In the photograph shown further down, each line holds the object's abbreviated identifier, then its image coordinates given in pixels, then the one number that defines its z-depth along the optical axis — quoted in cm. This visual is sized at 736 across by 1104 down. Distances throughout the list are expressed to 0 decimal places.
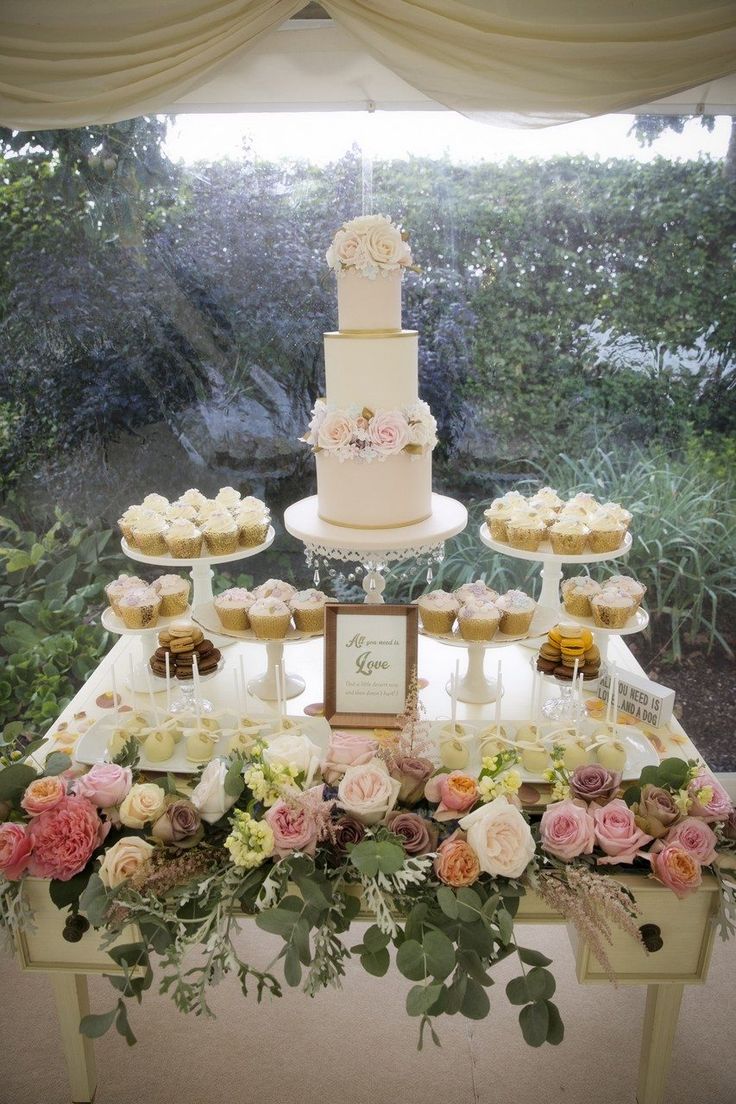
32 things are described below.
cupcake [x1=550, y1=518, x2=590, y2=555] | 252
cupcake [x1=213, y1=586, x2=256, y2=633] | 232
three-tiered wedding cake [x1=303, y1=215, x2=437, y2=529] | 217
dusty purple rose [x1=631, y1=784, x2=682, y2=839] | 169
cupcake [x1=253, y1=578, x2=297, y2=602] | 240
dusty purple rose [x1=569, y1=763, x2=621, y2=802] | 175
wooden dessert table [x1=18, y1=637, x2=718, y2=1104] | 168
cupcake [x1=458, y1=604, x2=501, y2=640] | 224
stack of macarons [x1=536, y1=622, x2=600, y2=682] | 226
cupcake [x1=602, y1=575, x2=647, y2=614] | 246
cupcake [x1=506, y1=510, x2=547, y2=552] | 258
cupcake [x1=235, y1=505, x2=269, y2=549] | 257
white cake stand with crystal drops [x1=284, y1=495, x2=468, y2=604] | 221
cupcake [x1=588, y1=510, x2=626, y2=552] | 253
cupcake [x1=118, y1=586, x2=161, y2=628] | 238
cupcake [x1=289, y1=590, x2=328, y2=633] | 231
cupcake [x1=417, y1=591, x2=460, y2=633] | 230
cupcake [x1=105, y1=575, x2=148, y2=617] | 246
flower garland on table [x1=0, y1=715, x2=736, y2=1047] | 151
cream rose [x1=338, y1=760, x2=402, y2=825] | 169
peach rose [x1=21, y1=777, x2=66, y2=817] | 171
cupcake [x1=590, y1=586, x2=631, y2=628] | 239
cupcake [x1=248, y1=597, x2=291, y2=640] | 227
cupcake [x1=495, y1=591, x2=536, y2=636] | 228
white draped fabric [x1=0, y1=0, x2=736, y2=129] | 236
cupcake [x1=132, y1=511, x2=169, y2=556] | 251
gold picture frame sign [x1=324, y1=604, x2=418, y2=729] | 214
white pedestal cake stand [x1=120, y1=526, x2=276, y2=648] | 252
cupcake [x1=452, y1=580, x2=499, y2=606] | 234
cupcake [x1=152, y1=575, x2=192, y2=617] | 250
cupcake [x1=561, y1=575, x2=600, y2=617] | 248
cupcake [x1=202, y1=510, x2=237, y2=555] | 252
